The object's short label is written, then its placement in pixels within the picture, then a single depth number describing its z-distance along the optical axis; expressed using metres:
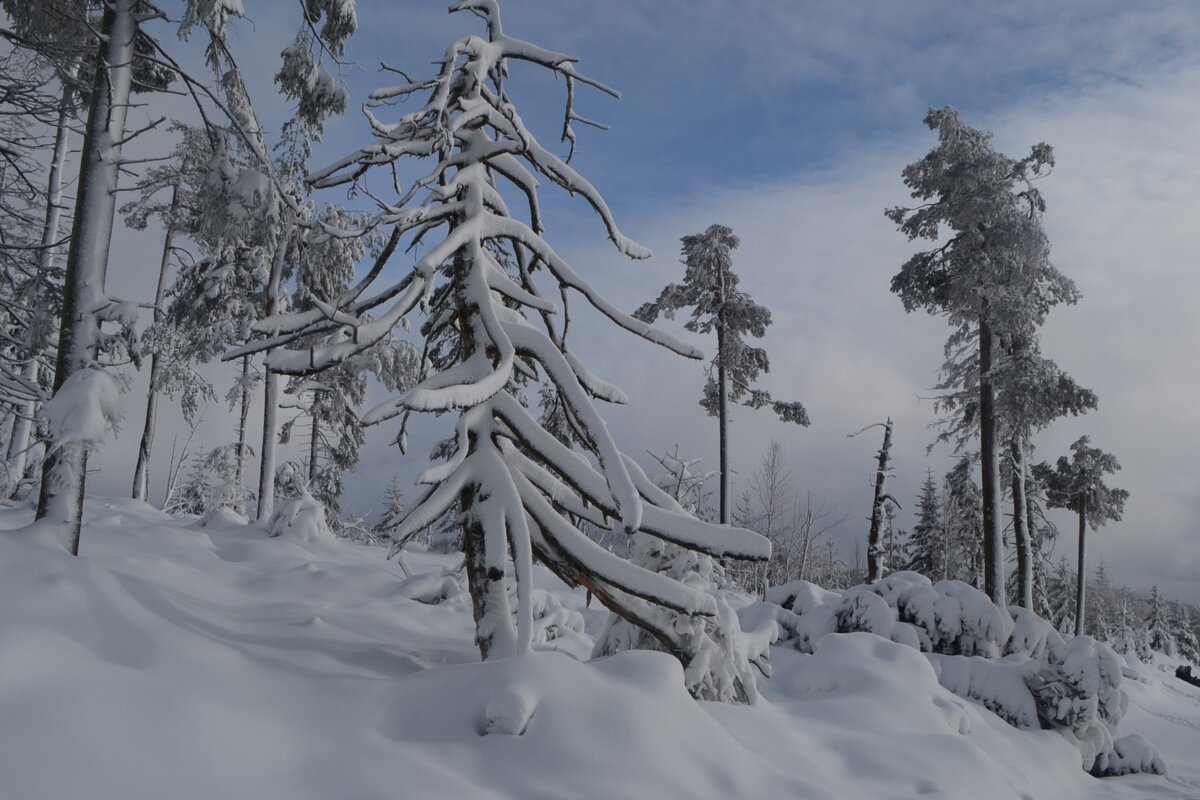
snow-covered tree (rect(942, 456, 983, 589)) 27.74
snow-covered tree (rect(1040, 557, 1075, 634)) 44.56
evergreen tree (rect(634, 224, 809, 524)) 22.17
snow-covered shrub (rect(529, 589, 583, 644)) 7.25
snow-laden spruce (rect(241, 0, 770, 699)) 4.42
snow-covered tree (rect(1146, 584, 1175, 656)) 48.69
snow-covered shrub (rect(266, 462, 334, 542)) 11.11
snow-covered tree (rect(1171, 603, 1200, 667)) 53.47
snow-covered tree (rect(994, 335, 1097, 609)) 16.03
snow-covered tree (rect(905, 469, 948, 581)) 39.97
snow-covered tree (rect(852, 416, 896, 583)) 21.78
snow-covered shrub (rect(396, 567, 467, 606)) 7.49
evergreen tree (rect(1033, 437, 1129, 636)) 30.30
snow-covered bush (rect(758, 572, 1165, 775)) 8.86
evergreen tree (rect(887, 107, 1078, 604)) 16.23
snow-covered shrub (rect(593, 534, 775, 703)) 5.01
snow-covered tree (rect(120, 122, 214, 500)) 16.81
